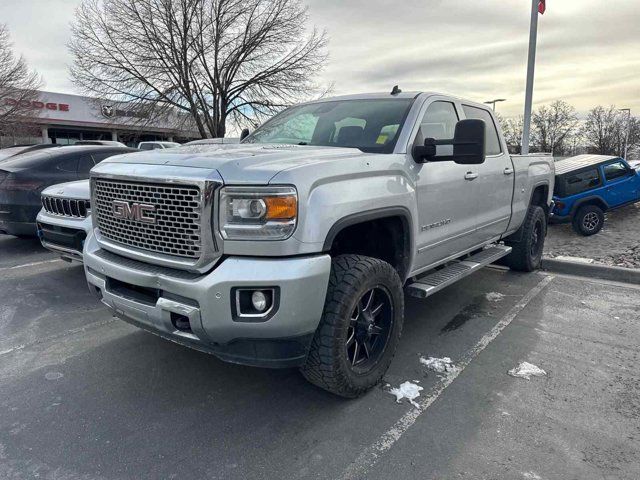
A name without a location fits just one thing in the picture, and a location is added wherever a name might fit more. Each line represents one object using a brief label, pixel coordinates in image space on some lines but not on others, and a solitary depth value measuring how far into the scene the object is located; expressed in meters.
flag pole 10.11
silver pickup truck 2.42
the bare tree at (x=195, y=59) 20.64
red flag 10.15
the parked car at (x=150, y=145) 20.99
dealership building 23.50
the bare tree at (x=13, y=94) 24.14
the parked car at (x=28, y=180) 6.56
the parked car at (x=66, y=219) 4.97
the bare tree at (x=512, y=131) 46.28
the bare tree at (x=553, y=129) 46.53
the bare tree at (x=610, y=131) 46.16
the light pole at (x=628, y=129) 41.28
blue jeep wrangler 9.61
